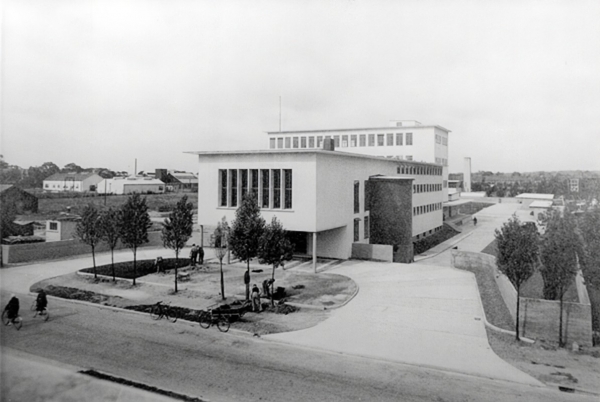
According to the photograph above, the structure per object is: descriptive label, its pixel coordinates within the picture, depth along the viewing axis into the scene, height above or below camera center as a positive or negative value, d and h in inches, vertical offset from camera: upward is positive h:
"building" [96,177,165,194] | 3442.4 +98.8
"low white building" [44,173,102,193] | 3166.8 +114.3
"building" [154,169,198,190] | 4325.8 +182.2
